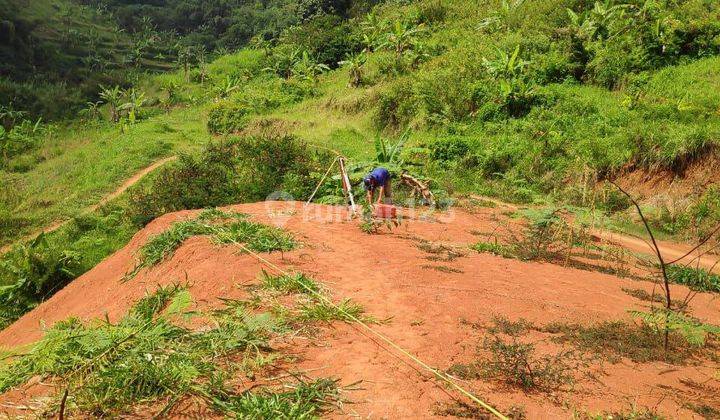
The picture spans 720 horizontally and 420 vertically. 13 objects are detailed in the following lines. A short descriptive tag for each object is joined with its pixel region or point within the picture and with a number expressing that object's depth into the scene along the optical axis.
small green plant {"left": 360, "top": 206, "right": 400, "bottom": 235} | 7.42
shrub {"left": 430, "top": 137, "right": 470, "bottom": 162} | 14.05
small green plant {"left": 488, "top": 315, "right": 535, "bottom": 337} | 4.02
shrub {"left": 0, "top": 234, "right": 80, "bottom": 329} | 9.51
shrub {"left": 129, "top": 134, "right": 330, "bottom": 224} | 10.84
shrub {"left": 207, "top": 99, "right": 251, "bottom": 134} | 23.56
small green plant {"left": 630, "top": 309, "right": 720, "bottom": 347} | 3.58
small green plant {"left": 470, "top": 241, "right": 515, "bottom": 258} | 6.91
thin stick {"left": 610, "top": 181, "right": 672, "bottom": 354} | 3.81
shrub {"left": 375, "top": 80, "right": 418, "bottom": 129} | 17.78
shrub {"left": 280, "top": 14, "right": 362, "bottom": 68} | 29.16
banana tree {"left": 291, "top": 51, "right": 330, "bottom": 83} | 27.80
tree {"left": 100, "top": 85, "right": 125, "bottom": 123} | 30.74
